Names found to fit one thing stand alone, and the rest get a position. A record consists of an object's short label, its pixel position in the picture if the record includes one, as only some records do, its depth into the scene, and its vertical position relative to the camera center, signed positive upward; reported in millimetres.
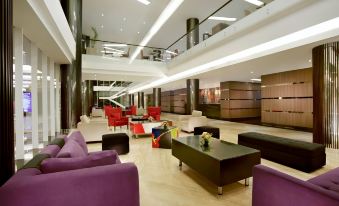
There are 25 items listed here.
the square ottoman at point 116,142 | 4332 -962
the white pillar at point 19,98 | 3218 +100
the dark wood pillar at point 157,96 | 17428 +625
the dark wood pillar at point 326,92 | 4570 +239
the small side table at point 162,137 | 4973 -977
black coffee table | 2441 -863
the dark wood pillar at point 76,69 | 5670 +1159
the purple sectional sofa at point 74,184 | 1363 -658
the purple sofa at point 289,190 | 1307 -745
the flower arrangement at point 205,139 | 3125 -641
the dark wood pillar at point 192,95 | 9586 +387
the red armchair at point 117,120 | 7805 -757
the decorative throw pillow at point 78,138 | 2814 -570
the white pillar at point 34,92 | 4180 +252
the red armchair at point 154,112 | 10625 -569
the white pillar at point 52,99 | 5413 +112
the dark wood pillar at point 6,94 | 1533 +81
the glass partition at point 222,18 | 5480 +3106
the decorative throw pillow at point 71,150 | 2029 -574
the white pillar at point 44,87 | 4742 +425
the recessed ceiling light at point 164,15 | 4745 +2617
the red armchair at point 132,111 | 12570 -634
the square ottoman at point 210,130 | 5391 -840
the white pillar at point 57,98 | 5911 +176
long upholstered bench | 3197 -963
